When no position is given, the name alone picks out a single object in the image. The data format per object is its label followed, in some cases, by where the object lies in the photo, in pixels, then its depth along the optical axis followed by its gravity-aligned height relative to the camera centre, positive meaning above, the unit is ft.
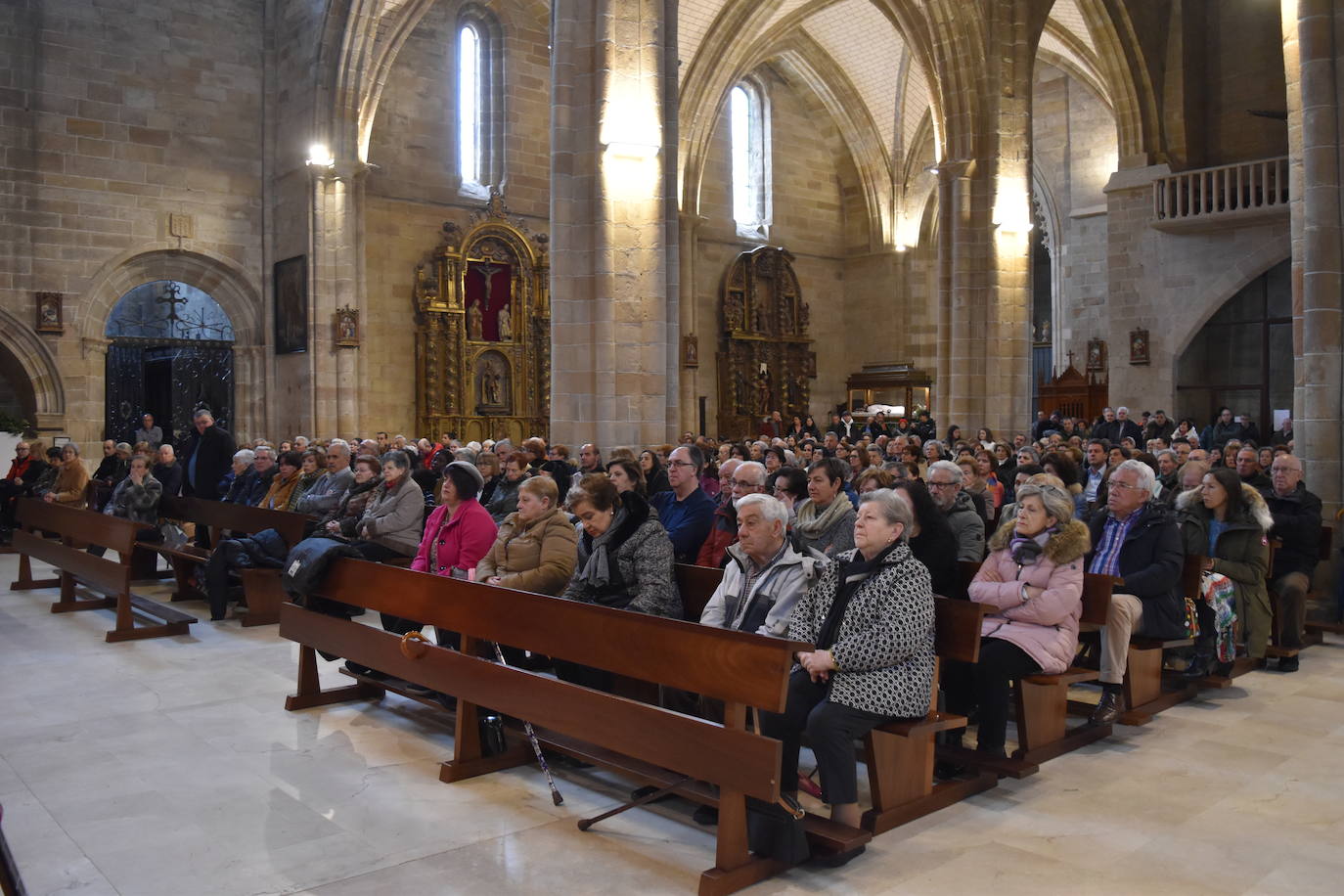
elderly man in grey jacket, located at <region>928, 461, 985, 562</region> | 18.70 -1.47
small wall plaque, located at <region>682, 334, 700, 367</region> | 70.28 +6.02
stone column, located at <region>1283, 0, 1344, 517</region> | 25.23 +4.24
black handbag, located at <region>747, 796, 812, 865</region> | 11.23 -4.21
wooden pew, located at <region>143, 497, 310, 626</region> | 25.27 -2.22
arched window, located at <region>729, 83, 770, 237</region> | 78.84 +20.68
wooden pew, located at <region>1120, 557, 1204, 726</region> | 16.78 -3.98
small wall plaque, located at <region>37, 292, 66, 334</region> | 51.93 +6.69
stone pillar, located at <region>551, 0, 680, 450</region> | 32.12 +6.72
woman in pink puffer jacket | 14.42 -2.31
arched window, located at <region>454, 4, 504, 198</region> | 65.36 +20.89
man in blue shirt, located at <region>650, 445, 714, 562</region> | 18.61 -1.22
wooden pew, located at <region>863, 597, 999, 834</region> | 12.30 -3.79
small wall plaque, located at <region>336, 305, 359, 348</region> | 56.59 +6.27
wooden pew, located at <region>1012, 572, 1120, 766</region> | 14.58 -3.84
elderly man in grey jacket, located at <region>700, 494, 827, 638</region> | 13.21 -1.75
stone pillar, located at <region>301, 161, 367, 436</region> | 56.34 +8.28
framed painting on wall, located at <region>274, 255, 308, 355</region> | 56.95 +7.70
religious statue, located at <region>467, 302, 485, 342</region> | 64.22 +7.25
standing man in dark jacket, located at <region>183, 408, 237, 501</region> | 35.50 -0.41
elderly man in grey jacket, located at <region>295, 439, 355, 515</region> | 25.64 -0.94
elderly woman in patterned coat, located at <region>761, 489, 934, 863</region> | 11.84 -2.51
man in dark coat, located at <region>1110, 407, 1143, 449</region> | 45.47 +0.22
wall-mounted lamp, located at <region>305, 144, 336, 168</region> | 55.67 +15.22
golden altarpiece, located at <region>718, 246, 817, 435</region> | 75.25 +6.99
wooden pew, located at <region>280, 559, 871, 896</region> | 10.57 -2.96
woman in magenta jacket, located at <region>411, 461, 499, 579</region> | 18.49 -1.48
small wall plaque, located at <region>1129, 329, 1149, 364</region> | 55.42 +4.51
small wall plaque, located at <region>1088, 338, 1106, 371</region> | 69.62 +5.24
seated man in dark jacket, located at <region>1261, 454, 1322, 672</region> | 20.98 -2.20
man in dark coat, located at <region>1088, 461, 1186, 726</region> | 16.75 -2.01
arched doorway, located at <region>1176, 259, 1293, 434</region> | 53.78 +3.83
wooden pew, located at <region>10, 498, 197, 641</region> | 23.31 -2.71
